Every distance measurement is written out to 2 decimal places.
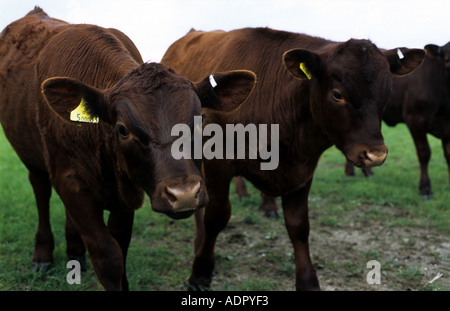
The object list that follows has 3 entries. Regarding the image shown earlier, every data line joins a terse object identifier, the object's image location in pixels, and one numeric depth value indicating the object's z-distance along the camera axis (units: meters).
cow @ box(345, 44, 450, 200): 7.13
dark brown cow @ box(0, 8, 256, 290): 2.50
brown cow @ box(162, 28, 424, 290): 3.32
